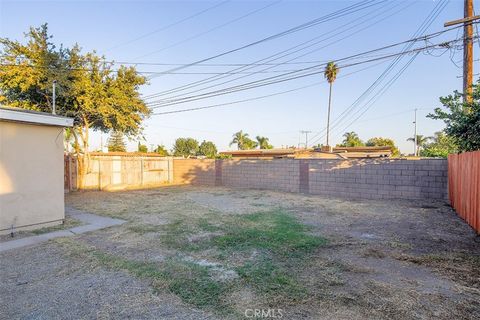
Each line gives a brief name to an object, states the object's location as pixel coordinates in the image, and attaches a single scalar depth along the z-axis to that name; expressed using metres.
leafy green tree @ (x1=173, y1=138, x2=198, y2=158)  54.81
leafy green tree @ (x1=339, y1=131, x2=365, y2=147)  37.35
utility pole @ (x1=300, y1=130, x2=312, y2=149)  50.22
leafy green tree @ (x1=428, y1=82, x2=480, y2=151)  6.19
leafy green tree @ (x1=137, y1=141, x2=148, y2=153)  40.68
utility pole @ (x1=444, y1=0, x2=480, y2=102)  8.13
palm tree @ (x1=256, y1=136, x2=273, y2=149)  46.81
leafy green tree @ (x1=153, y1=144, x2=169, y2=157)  44.46
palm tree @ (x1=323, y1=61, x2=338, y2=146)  26.03
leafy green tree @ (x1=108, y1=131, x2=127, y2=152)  41.38
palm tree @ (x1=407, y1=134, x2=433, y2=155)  41.81
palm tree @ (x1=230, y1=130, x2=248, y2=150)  49.75
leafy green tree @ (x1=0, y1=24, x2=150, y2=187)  11.24
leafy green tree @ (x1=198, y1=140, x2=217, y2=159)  55.12
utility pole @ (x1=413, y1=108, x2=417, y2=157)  34.41
